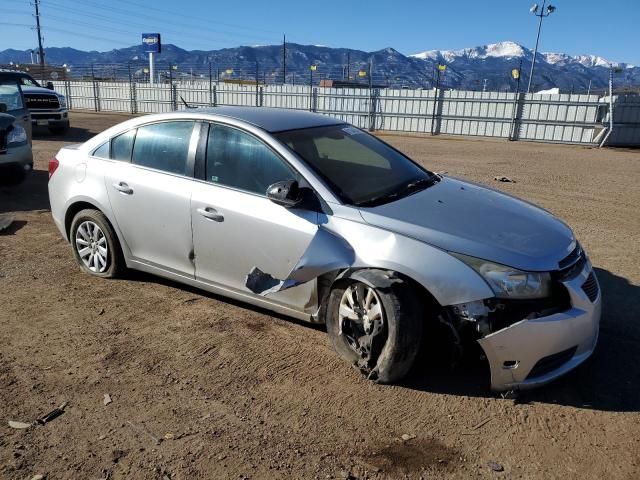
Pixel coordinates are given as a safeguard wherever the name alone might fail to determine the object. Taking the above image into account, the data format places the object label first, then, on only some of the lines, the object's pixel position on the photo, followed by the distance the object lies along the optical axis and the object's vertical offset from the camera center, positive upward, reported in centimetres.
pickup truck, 1723 -117
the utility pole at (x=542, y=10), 2988 +420
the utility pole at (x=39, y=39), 5890 +343
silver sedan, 303 -101
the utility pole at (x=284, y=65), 3413 +101
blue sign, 4022 +234
